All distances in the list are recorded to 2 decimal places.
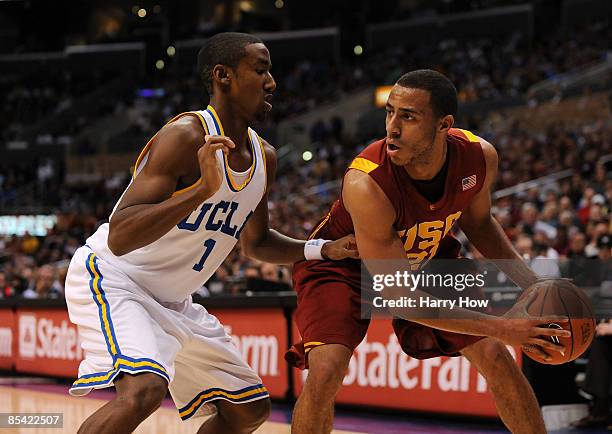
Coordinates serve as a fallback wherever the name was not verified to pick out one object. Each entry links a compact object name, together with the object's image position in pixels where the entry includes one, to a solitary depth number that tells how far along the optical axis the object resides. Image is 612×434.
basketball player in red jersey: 7.20
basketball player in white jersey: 6.60
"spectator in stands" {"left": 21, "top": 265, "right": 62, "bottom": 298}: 22.50
